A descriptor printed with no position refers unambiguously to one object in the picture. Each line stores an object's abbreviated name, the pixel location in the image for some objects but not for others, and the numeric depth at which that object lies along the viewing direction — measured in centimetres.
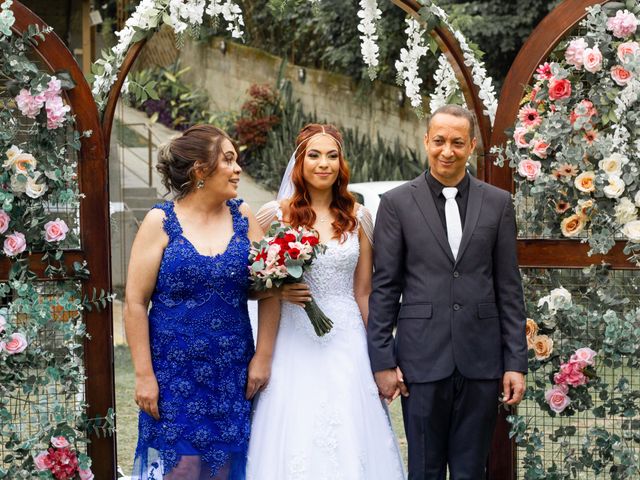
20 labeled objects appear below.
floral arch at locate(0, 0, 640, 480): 508
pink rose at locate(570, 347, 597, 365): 514
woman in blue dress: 445
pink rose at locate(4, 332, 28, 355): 491
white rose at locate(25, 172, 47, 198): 493
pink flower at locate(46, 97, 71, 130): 492
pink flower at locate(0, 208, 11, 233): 489
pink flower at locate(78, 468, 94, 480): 503
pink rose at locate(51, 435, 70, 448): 495
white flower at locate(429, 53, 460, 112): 579
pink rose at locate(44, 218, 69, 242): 498
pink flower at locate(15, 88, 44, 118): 489
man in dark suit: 441
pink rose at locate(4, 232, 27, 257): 492
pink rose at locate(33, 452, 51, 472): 495
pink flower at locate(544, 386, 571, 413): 522
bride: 464
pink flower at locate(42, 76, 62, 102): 493
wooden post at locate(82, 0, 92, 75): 1464
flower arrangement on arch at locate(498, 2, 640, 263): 507
